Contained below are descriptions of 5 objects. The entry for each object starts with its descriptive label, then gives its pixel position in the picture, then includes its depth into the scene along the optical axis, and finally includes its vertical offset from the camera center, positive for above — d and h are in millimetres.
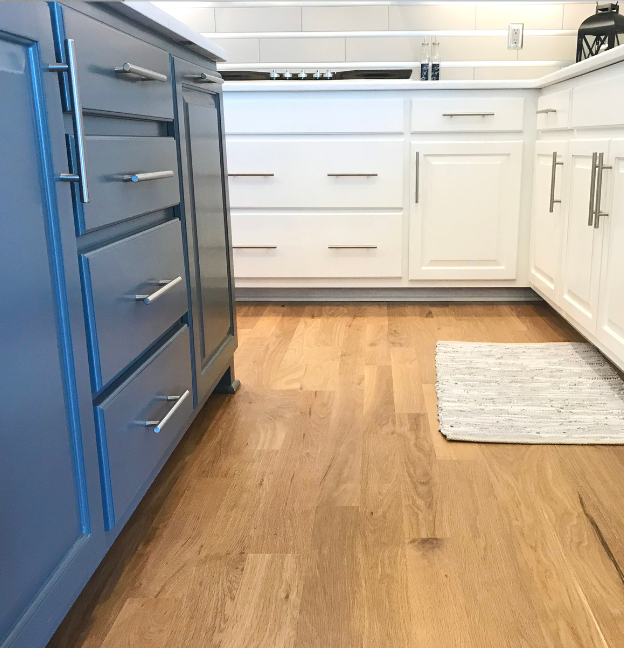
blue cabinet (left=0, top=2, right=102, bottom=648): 792 -251
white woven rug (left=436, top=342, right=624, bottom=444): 1766 -694
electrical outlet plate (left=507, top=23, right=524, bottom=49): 3340 +454
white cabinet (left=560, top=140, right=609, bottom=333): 2109 -328
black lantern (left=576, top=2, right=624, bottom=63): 2828 +407
